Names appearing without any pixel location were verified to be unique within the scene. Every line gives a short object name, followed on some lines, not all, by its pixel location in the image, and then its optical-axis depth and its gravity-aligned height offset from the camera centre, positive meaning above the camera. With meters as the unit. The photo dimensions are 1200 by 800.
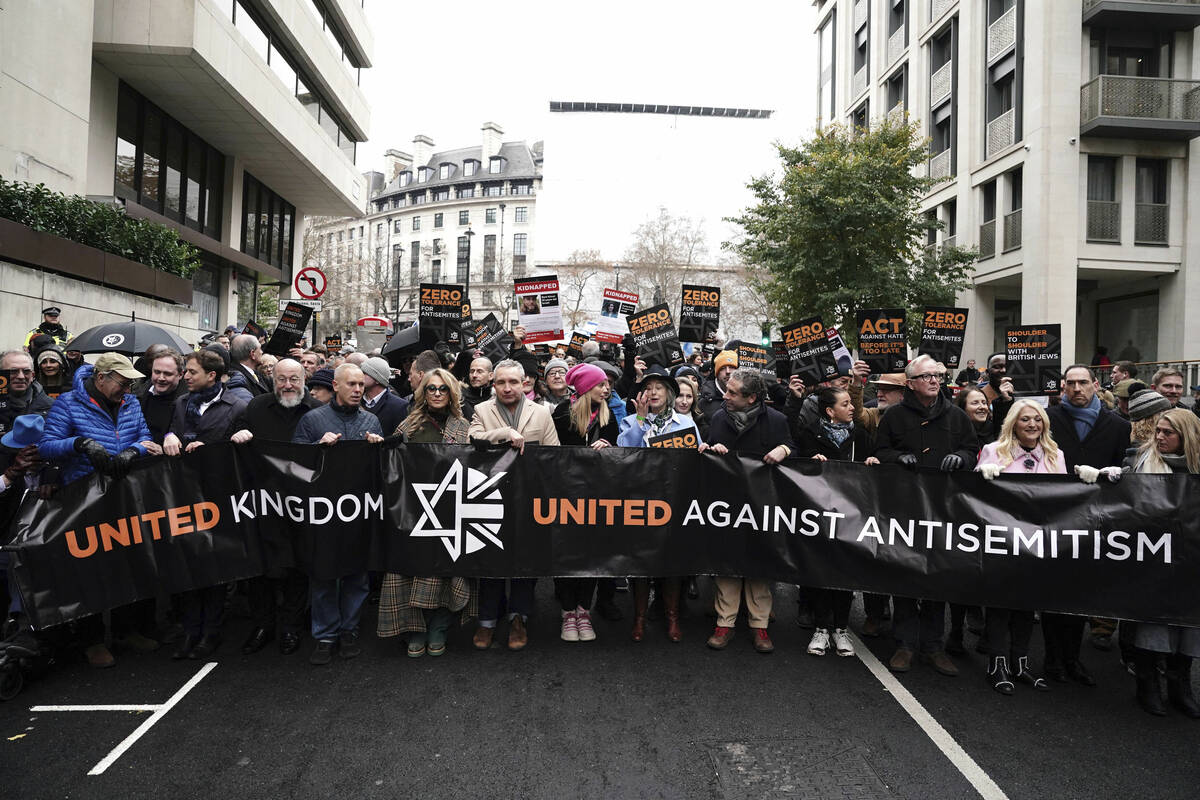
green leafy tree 20.41 +5.18
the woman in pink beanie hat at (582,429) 5.39 -0.20
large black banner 4.58 -0.78
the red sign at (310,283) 12.23 +1.88
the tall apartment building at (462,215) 85.88 +23.07
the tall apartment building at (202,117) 13.83 +7.36
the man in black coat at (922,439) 4.96 -0.18
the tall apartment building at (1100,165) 20.62 +7.46
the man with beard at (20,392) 5.27 -0.04
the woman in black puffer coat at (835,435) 5.63 -0.18
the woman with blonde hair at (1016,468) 4.68 -0.33
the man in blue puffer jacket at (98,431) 4.57 -0.27
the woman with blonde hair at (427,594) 5.02 -1.34
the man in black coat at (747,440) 5.22 -0.23
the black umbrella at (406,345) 9.45 +0.70
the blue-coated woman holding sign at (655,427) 5.42 -0.15
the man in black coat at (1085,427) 5.62 -0.05
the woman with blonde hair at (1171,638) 4.30 -1.26
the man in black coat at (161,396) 5.36 -0.04
